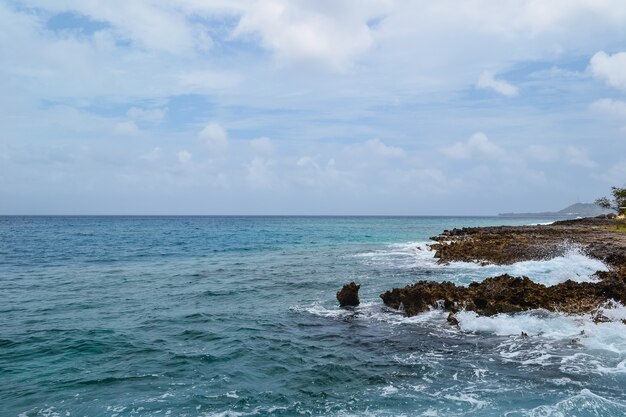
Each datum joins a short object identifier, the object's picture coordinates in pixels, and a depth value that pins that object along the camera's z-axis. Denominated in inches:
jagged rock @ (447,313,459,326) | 661.9
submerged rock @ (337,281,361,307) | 792.3
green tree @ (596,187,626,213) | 2859.3
